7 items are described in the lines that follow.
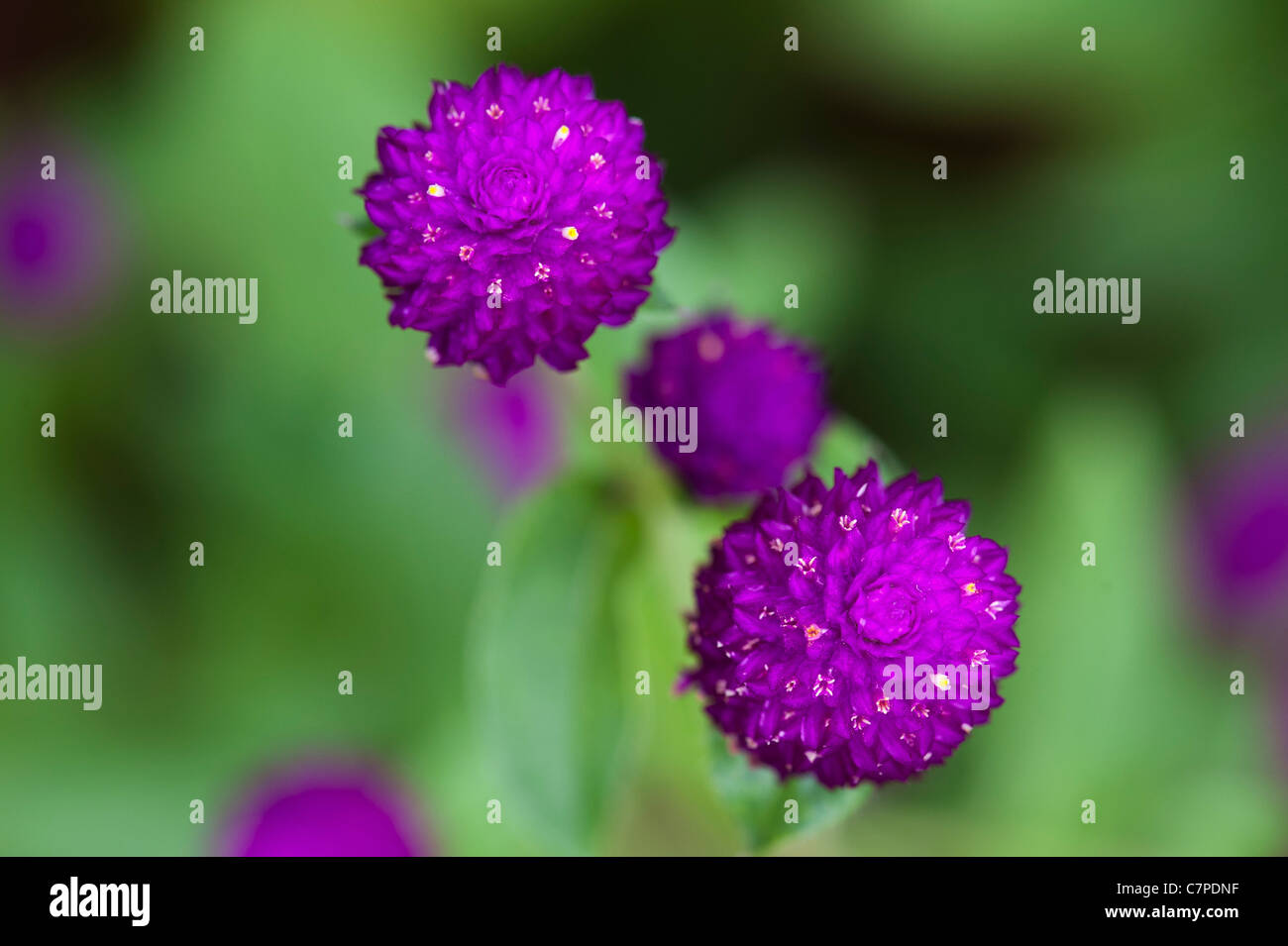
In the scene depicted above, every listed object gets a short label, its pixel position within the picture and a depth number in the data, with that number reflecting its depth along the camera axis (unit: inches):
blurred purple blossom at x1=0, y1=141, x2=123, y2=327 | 15.3
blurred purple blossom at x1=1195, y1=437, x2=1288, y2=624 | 15.2
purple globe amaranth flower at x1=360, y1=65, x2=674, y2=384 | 11.9
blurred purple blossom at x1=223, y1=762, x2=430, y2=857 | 14.0
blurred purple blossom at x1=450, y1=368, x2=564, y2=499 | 15.0
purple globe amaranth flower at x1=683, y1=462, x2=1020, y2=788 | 11.8
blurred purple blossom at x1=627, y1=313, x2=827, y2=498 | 12.7
